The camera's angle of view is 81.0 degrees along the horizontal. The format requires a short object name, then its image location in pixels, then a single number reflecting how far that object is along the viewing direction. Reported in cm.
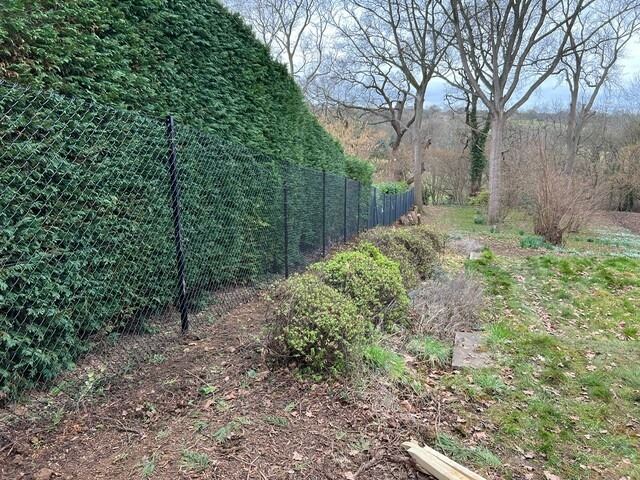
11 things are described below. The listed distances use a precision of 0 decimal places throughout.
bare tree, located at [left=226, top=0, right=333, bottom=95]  1912
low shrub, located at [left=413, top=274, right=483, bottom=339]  395
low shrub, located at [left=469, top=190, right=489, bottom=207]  2109
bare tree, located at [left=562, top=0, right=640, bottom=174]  1381
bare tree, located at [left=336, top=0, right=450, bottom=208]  1563
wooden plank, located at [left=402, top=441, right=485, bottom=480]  179
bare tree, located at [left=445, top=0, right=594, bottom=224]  1310
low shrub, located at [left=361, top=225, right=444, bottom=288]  520
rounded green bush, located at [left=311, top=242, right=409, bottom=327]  354
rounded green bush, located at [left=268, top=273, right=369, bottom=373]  264
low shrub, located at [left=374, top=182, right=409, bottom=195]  1832
